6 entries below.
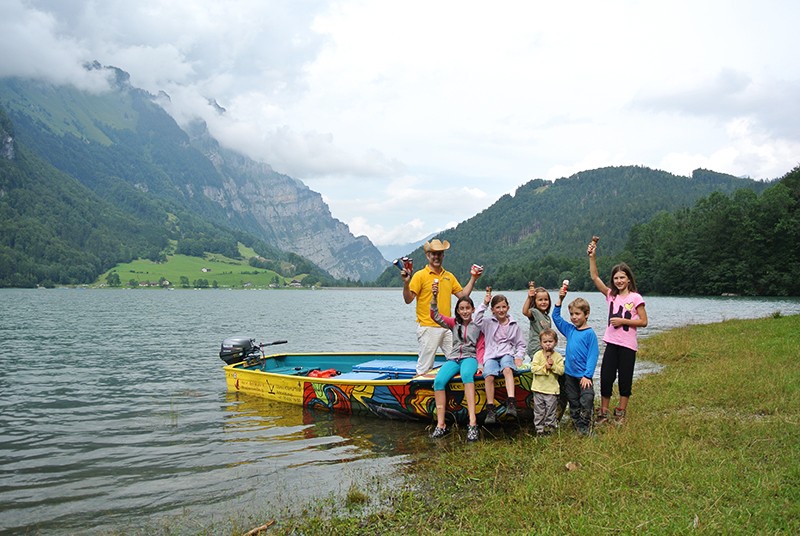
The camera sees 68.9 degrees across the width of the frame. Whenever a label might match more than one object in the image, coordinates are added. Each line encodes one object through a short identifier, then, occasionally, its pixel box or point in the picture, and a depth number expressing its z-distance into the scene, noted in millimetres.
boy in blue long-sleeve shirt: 8836
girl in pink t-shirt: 8625
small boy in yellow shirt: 9305
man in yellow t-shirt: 10266
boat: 10696
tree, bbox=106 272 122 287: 176375
